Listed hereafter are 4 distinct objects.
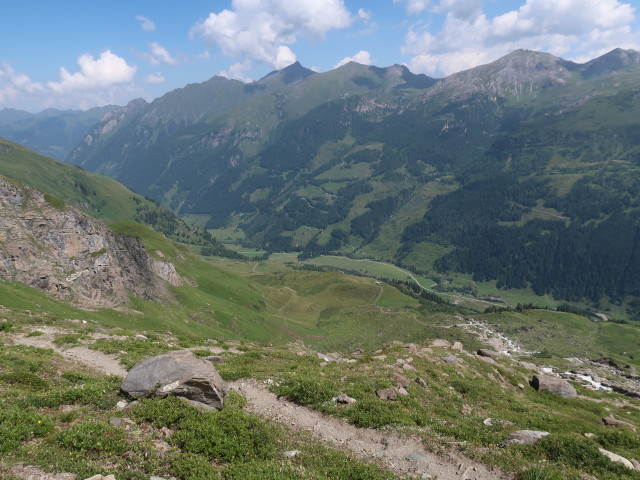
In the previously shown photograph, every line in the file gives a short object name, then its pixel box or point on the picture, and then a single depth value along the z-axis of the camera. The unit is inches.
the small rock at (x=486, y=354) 2039.4
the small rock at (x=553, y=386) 1560.0
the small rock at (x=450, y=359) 1553.9
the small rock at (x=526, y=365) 2251.0
